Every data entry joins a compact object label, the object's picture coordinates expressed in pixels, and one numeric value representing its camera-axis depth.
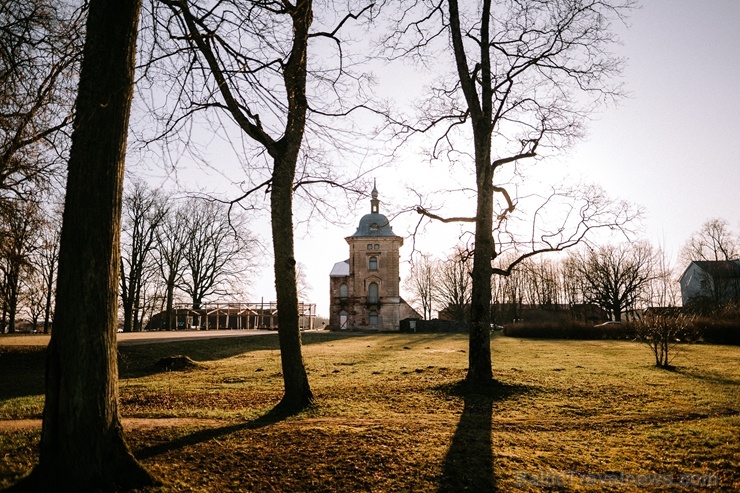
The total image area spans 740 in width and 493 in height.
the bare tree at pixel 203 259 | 43.97
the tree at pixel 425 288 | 69.50
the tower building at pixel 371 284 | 51.56
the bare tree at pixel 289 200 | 7.03
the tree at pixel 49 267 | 15.13
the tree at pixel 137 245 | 37.47
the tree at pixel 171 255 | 41.12
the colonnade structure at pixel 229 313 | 39.00
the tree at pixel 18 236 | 12.91
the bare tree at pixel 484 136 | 9.87
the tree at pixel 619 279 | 52.47
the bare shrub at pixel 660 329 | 14.74
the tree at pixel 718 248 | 54.16
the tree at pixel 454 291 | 63.09
